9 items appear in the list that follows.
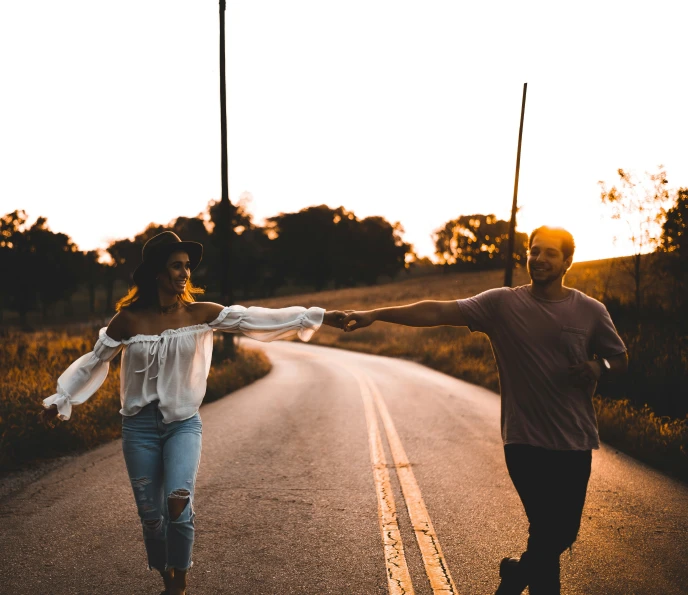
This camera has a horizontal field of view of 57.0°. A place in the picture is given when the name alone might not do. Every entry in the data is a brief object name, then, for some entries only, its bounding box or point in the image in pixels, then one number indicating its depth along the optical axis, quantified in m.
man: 3.11
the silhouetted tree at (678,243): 16.93
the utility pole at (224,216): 19.67
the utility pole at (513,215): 25.91
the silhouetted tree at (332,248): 94.38
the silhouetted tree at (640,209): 23.94
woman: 3.48
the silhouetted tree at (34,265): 70.06
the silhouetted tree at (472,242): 99.88
